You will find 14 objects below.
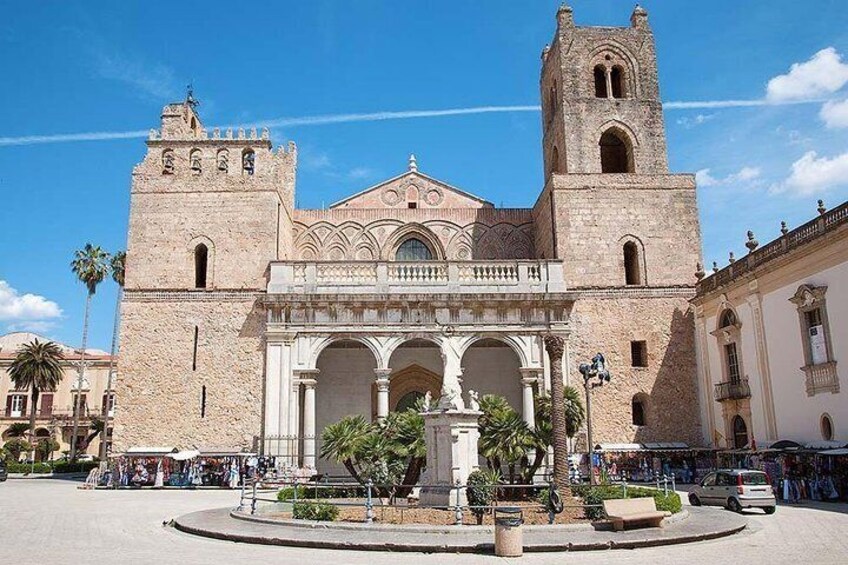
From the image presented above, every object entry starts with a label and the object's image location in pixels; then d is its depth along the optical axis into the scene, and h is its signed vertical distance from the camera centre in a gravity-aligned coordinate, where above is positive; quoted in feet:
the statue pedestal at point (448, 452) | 51.83 -0.10
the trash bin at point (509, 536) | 36.63 -4.05
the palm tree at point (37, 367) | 190.60 +21.71
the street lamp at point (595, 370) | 64.28 +6.62
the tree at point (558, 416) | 52.11 +2.32
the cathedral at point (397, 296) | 89.81 +18.13
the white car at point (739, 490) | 58.44 -3.34
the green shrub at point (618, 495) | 49.52 -3.05
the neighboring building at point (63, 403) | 210.79 +14.62
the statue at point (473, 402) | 54.98 +3.39
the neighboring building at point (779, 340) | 70.33 +10.83
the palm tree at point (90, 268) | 171.73 +41.23
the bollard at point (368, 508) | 46.10 -3.35
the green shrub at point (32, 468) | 156.46 -2.40
